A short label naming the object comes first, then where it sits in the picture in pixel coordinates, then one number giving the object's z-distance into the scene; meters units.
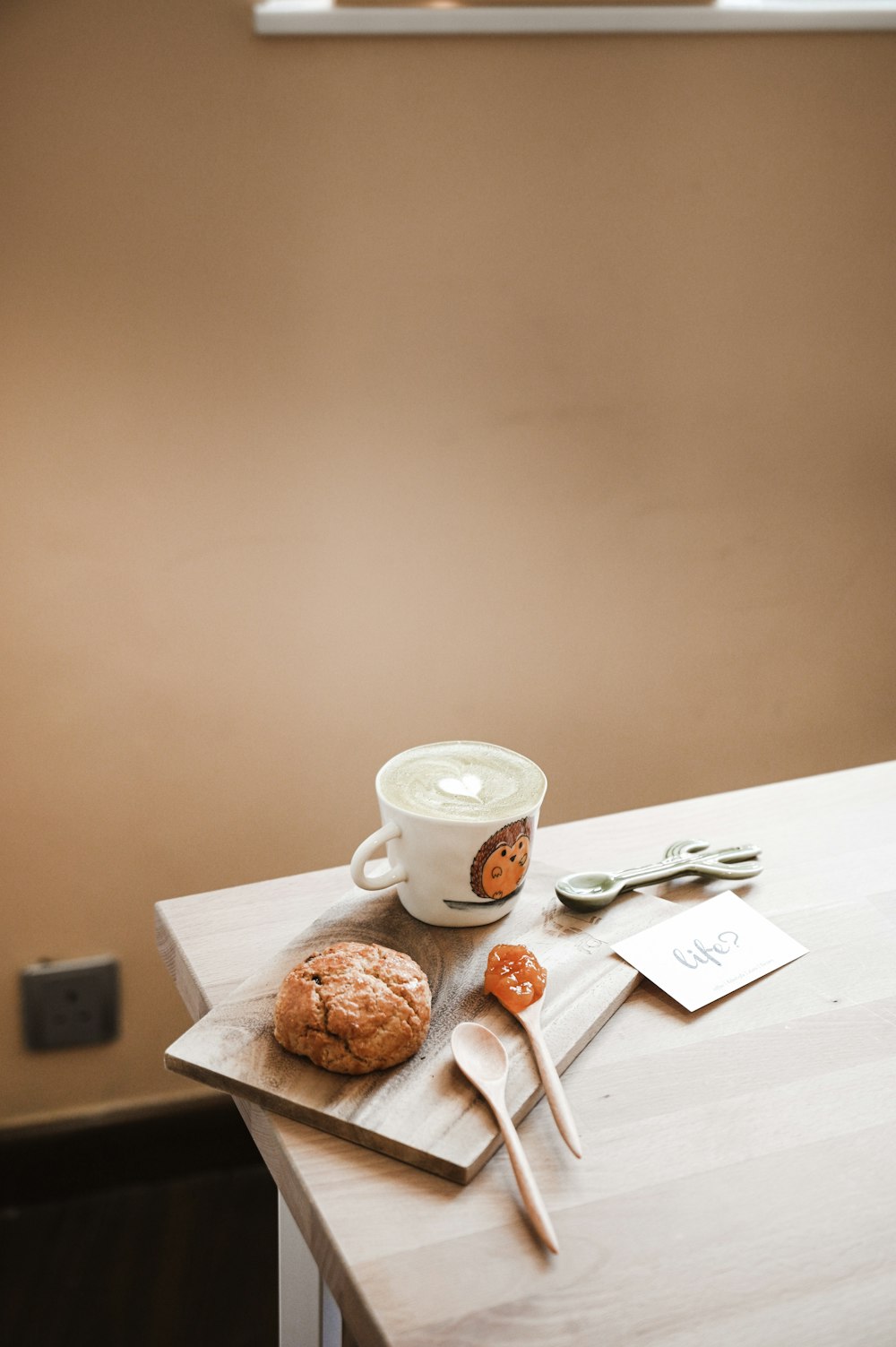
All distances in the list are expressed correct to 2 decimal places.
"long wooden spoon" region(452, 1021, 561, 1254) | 0.55
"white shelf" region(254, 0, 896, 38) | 1.17
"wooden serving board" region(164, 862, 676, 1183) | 0.60
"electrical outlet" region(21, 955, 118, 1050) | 1.45
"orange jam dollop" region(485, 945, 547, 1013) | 0.69
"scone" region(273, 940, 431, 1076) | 0.63
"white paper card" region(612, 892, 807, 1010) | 0.75
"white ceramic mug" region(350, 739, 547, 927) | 0.75
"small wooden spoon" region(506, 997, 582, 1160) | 0.61
